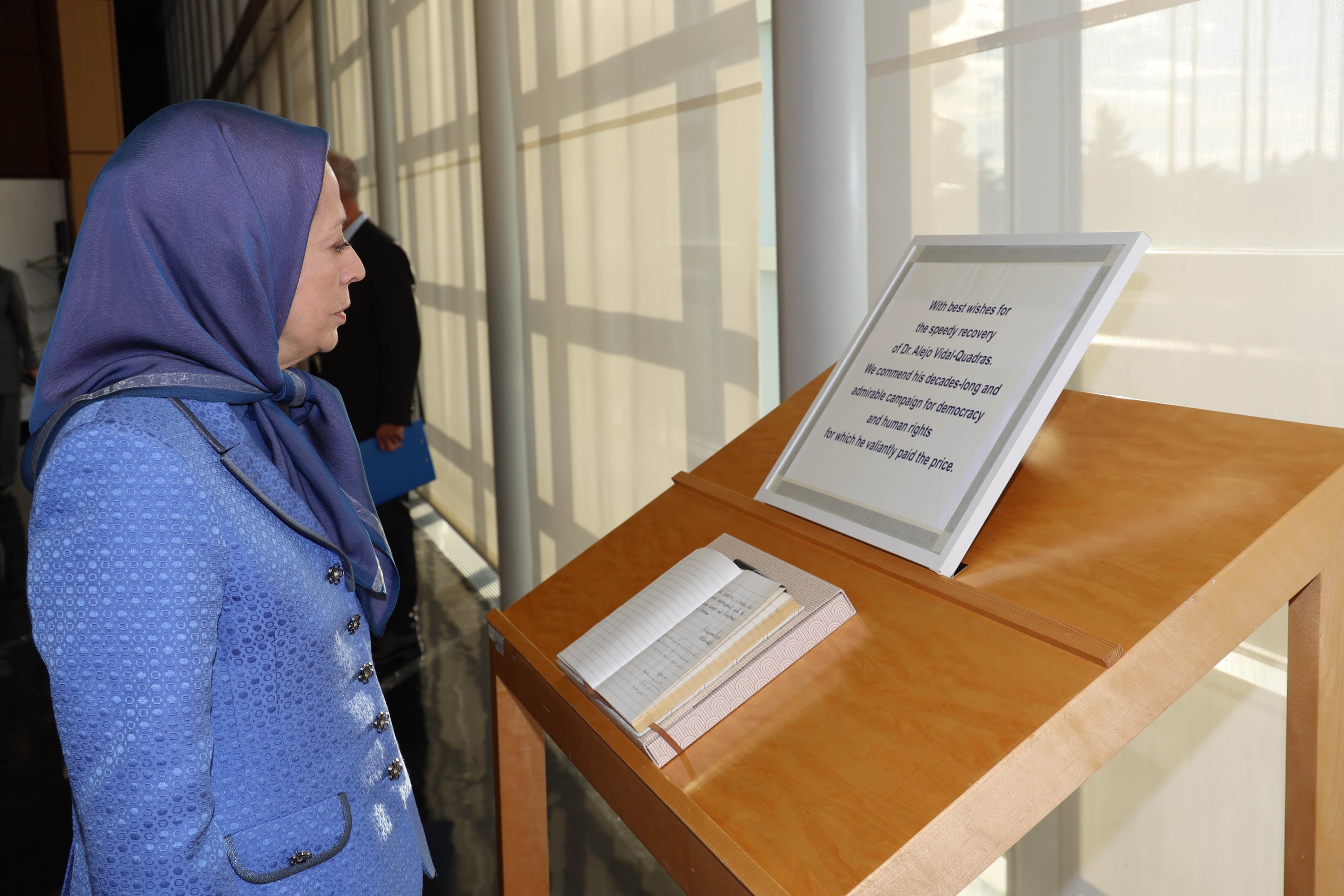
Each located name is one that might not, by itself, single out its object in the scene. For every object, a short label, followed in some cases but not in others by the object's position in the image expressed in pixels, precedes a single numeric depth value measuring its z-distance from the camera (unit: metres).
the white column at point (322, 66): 6.53
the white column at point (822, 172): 1.80
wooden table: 0.81
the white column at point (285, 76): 7.99
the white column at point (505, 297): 3.43
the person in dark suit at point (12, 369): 5.73
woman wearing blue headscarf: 0.87
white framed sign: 1.00
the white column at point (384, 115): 4.98
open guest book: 1.00
